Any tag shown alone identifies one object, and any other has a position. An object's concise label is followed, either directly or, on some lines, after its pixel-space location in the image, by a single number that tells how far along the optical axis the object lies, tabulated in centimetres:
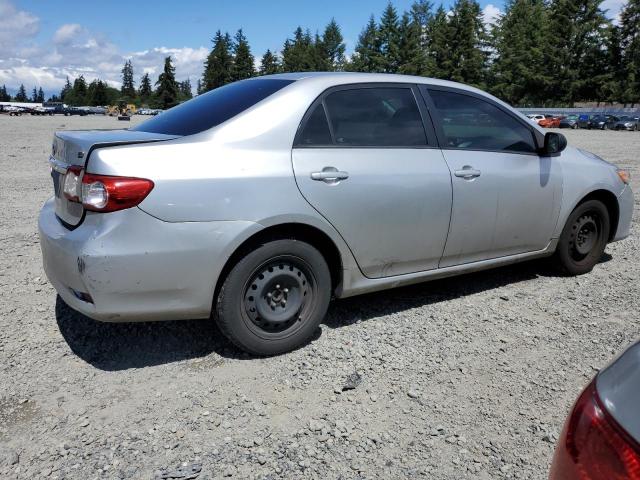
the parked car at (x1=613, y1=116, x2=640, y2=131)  4244
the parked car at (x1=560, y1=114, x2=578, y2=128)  4850
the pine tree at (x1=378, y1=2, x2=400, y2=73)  8238
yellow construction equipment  8218
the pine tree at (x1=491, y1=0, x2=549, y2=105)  7219
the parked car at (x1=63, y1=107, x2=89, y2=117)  8881
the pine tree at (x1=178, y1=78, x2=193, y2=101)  14412
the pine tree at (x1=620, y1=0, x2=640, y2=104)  6525
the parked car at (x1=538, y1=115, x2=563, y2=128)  4716
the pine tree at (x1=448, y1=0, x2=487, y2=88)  7462
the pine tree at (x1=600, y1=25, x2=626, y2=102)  6650
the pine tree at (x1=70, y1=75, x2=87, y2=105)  14075
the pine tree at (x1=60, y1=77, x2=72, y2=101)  15911
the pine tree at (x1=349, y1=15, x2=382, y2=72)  8429
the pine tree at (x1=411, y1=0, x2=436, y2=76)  8014
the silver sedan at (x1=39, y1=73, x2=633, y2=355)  287
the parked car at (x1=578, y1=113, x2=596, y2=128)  4689
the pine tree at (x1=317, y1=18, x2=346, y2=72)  10300
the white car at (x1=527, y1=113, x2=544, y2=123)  4915
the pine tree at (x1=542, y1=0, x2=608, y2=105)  6756
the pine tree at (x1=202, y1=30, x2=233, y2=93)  9788
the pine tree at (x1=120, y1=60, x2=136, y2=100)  15054
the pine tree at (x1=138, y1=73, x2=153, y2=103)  14484
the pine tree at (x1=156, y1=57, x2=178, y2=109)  10969
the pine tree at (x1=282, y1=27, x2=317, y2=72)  9281
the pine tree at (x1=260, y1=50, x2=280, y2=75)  10106
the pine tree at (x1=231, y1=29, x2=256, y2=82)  9681
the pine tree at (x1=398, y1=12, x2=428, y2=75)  7888
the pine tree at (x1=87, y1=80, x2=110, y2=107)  13700
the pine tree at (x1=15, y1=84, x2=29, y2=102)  17229
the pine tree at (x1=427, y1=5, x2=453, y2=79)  7562
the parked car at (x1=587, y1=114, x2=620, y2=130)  4466
